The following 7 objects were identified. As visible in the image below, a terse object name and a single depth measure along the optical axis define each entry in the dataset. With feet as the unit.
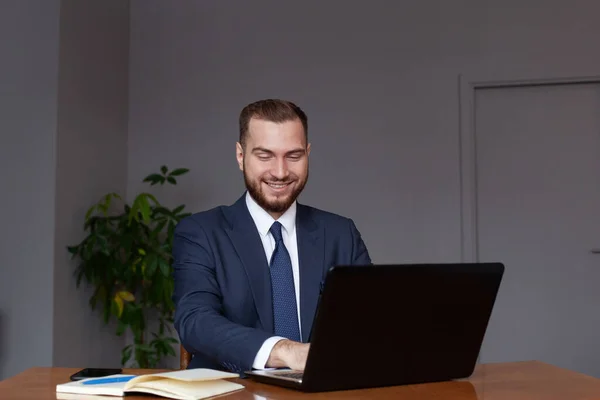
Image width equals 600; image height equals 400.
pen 6.81
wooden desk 6.63
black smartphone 7.15
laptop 6.52
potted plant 14.96
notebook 6.53
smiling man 8.29
